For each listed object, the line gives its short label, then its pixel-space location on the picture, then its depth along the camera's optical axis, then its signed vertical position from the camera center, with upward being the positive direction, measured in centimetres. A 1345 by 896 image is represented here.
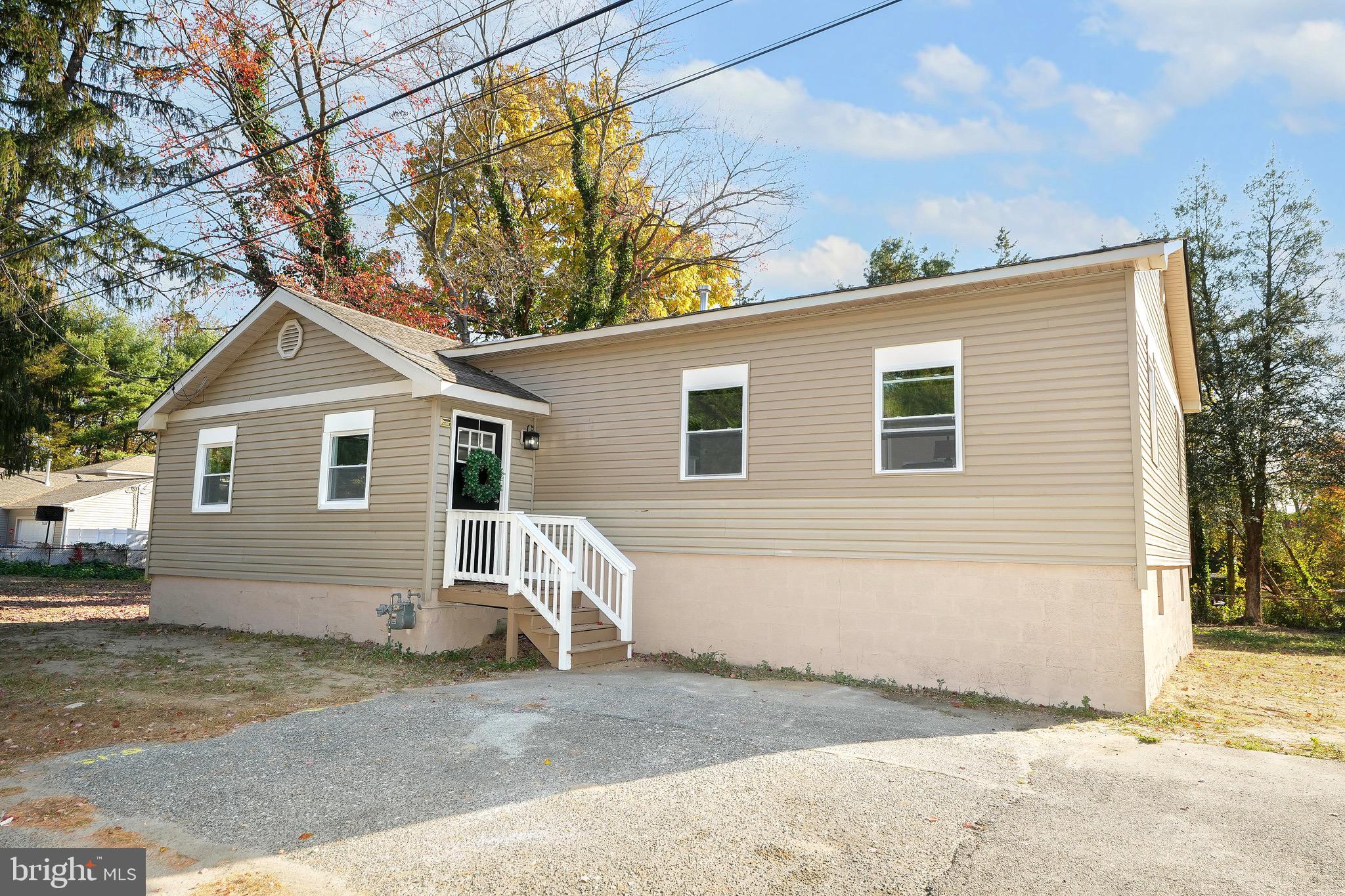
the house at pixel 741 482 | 766 +53
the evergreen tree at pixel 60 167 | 1178 +543
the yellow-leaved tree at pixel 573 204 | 2161 +898
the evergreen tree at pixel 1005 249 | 2827 +1019
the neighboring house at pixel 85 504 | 2969 +22
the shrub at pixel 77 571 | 2264 -177
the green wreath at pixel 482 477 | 1016 +57
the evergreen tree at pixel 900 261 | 2845 +971
